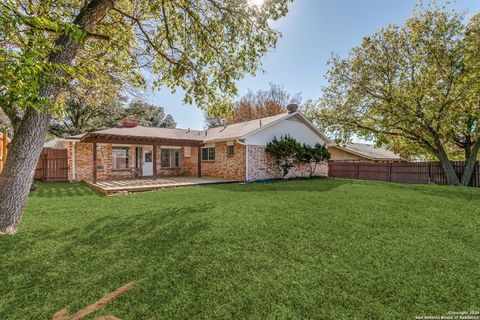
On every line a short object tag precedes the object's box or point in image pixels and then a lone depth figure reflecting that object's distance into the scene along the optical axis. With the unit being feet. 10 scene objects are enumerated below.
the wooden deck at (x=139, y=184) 31.23
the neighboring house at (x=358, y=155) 77.66
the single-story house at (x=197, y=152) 43.87
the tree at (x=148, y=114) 84.73
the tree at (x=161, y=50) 13.78
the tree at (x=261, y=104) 103.35
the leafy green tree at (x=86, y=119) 75.77
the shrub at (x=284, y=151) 45.88
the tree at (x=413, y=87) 39.37
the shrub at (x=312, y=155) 47.98
